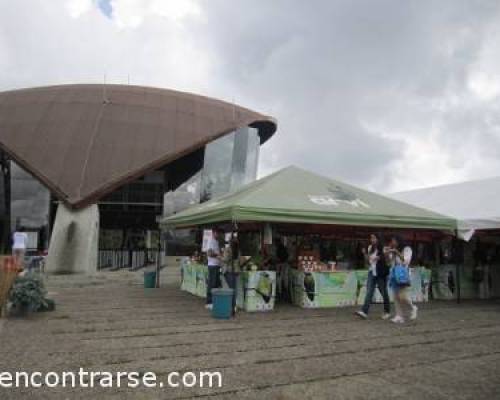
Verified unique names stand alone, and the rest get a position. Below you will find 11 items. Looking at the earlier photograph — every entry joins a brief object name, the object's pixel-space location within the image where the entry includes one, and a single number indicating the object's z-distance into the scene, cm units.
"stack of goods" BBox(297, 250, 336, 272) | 928
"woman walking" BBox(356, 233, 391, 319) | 787
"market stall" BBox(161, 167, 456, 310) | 837
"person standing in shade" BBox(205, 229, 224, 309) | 889
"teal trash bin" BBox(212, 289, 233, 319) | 766
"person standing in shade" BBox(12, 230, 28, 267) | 1438
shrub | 745
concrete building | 2080
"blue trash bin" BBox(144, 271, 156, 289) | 1325
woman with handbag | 760
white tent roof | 1002
